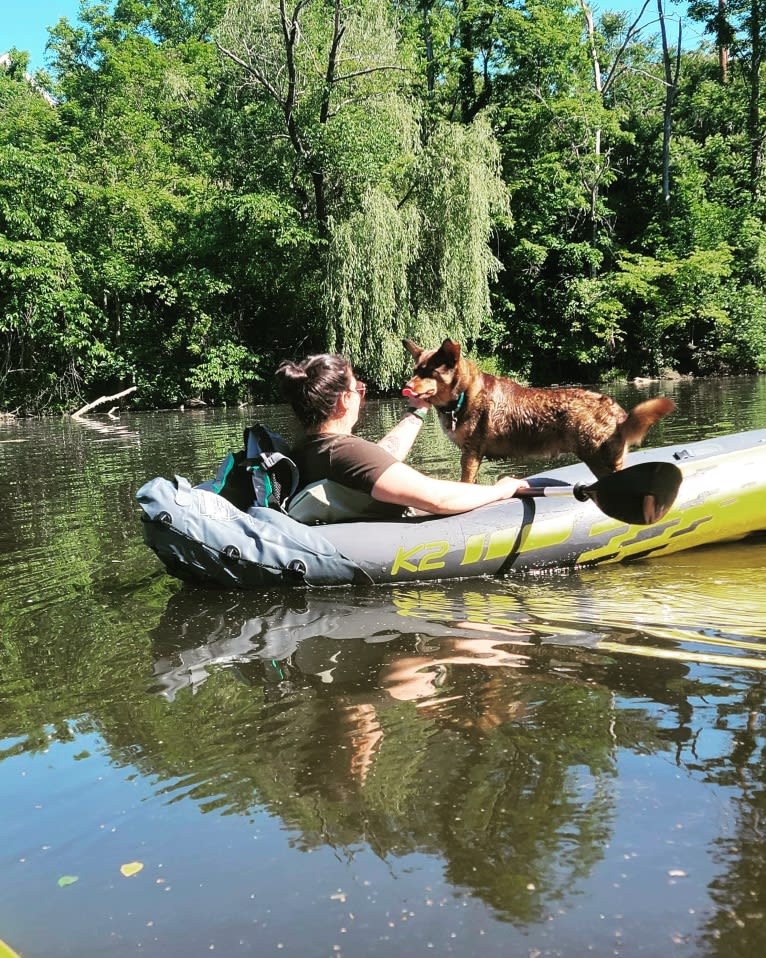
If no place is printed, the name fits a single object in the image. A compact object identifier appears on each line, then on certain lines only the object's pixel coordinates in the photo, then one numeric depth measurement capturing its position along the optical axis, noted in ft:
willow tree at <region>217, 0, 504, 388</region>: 76.33
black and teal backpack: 16.77
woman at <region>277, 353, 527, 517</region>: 15.57
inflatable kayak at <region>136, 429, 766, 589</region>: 16.34
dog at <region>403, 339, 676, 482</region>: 18.97
